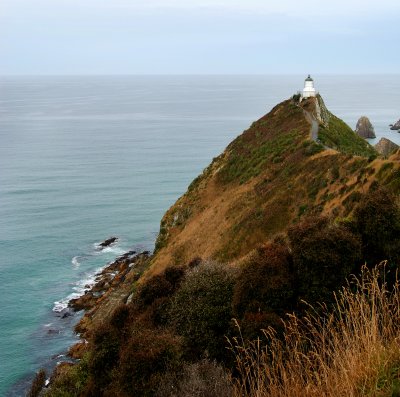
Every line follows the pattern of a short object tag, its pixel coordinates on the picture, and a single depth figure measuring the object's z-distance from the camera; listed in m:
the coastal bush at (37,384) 31.74
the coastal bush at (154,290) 22.84
